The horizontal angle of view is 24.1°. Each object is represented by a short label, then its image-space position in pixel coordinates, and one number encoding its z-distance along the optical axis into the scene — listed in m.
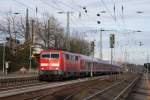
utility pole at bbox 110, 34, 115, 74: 50.50
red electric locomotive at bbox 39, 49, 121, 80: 40.44
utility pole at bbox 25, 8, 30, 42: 76.03
